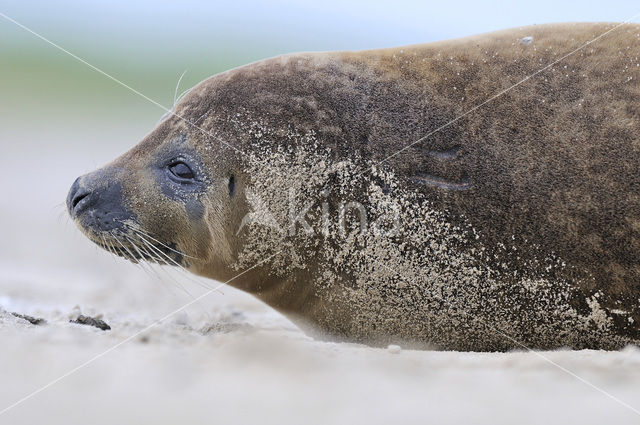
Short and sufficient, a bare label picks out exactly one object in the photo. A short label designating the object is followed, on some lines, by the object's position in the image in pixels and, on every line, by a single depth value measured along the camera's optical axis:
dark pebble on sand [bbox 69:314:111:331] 9.00
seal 6.88
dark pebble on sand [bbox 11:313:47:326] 8.75
